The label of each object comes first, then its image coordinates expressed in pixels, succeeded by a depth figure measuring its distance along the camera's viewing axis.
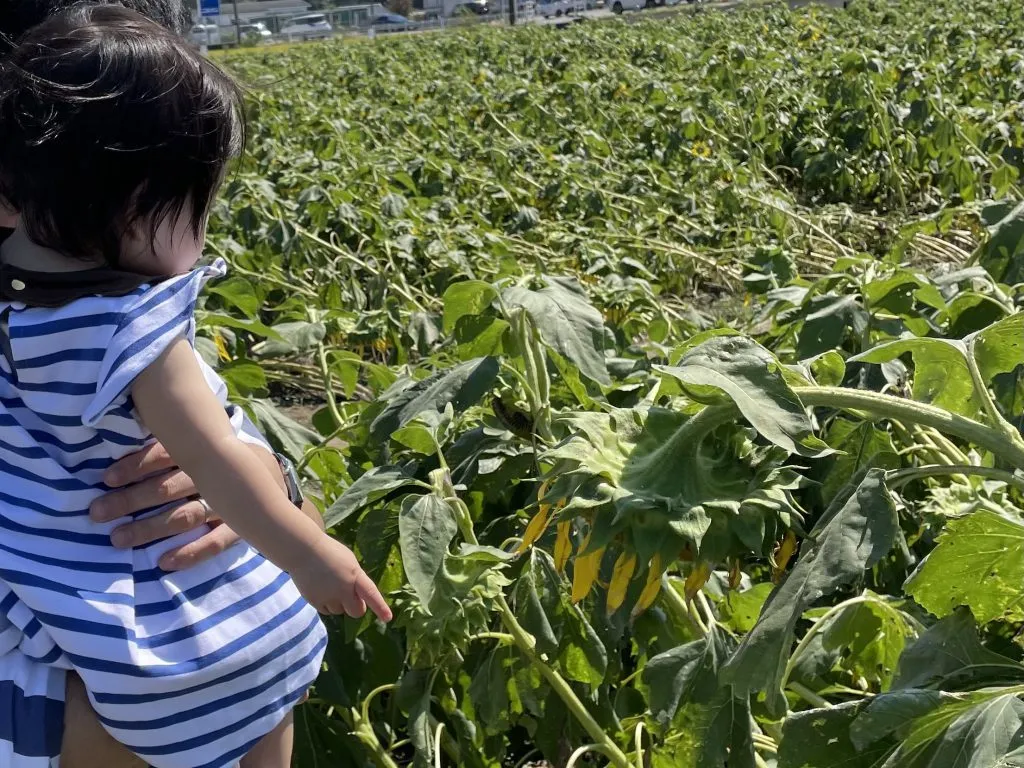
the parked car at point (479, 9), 32.12
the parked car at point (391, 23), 30.52
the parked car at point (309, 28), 29.28
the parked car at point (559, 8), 30.59
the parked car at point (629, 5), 27.20
